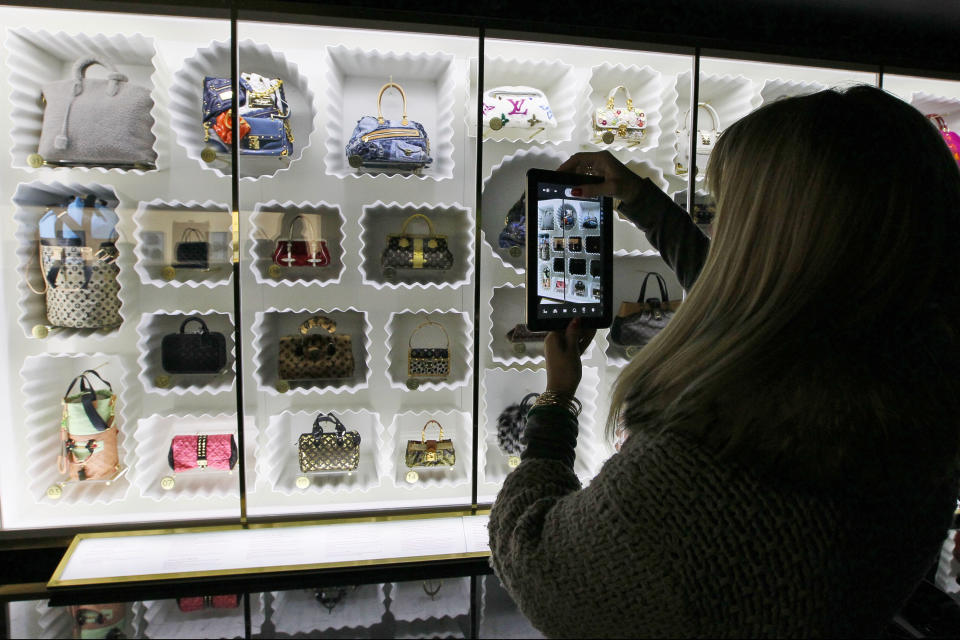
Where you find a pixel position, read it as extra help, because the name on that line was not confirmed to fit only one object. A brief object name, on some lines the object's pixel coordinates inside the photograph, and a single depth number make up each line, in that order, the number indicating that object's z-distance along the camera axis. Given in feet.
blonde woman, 2.28
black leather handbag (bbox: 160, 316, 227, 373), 7.79
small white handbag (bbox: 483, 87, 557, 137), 8.23
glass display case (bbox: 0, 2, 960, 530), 7.46
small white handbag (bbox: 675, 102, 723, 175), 8.77
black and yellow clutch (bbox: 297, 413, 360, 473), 8.18
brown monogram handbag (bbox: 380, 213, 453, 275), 8.18
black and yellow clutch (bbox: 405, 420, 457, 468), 8.46
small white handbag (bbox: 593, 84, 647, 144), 8.47
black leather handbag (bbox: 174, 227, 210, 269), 7.71
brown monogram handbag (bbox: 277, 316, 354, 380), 8.07
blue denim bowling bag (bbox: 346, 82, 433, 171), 7.86
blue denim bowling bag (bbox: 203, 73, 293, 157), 7.60
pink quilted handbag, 7.97
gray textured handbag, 7.22
